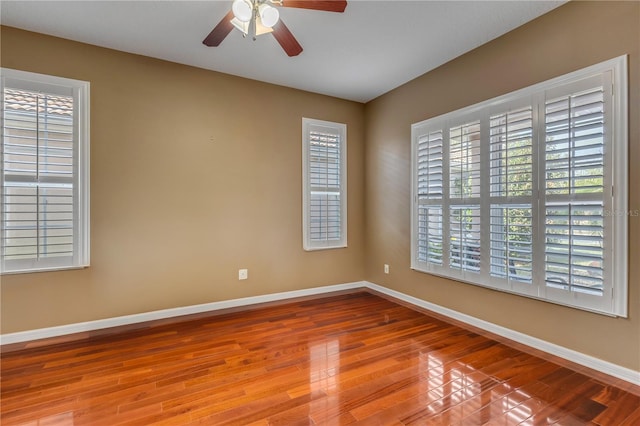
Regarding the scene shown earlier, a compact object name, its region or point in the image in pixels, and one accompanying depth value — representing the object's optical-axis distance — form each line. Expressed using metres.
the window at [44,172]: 2.65
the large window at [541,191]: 2.11
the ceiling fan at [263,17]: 1.84
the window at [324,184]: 4.10
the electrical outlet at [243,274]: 3.69
